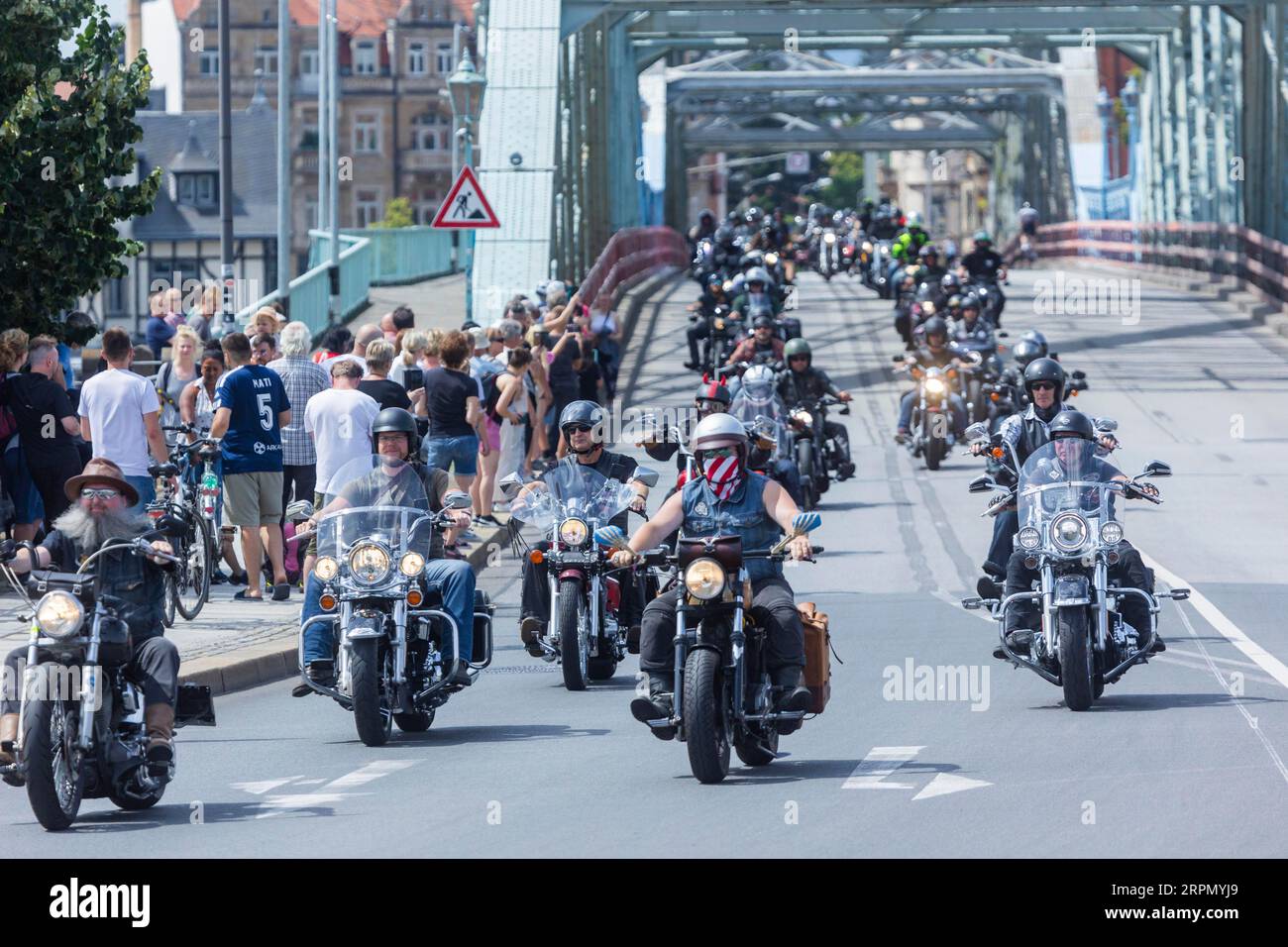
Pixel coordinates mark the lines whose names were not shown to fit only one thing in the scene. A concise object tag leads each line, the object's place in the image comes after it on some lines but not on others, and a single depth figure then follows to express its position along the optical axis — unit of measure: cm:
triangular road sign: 2561
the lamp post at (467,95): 2967
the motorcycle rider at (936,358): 2662
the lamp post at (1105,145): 6631
